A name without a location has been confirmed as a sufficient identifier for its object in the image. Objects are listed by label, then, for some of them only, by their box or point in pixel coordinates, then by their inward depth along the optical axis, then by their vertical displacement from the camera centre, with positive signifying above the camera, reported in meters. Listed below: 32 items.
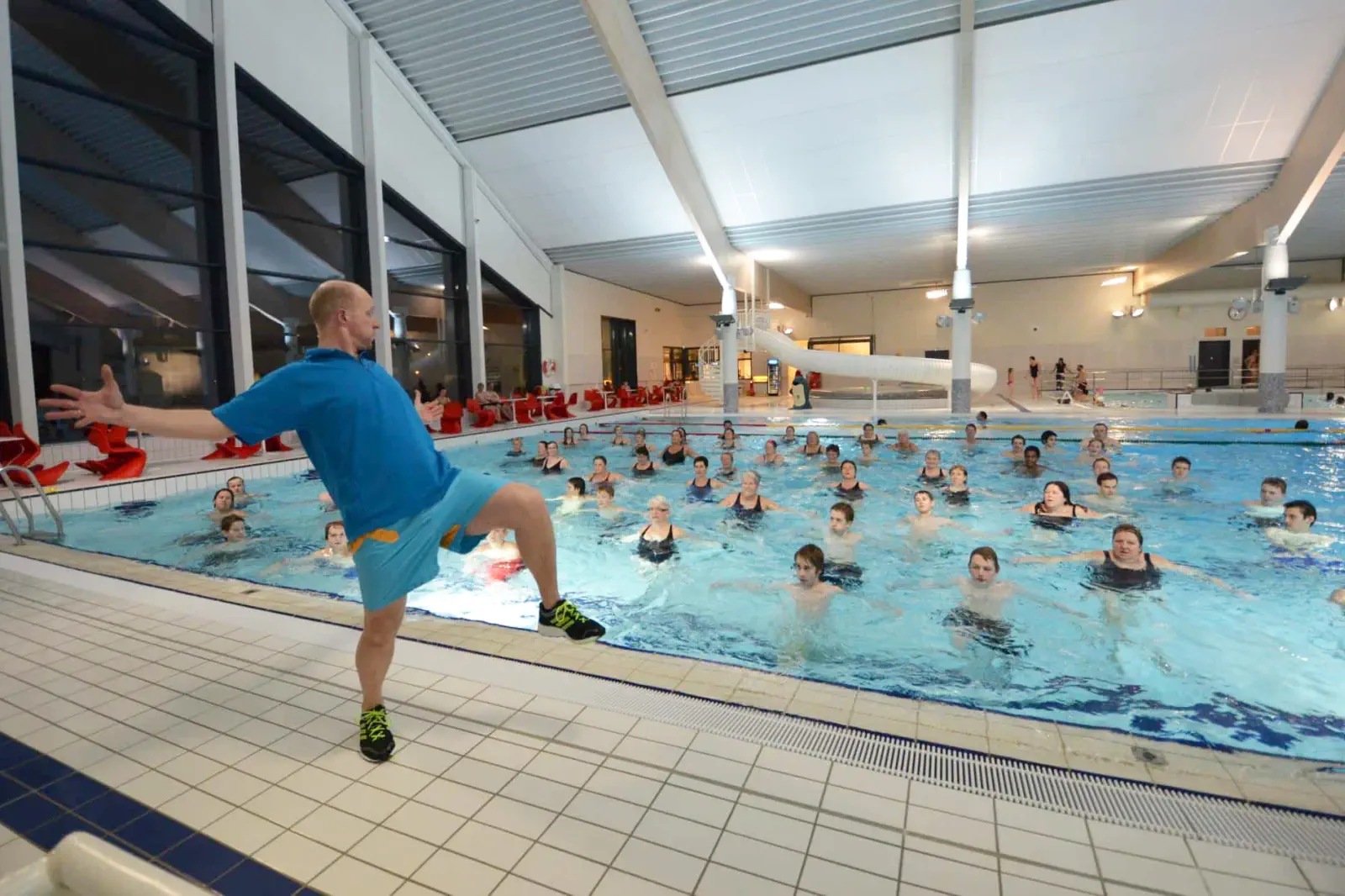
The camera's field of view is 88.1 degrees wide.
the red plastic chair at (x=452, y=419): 12.86 -0.20
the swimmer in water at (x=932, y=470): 7.96 -0.77
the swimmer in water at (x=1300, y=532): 5.17 -1.03
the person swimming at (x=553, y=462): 9.82 -0.79
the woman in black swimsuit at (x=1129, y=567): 4.50 -1.10
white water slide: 17.09 +0.97
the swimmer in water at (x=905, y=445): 10.25 -0.63
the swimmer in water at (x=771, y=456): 9.53 -0.73
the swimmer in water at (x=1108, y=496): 6.75 -0.95
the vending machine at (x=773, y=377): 25.28 +0.98
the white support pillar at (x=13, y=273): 8.11 +1.64
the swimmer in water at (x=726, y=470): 8.95 -0.84
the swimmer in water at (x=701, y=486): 7.68 -0.91
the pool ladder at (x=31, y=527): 5.05 -0.86
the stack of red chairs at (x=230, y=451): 10.08 -0.61
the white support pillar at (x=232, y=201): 10.31 +3.14
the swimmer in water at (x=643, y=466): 9.19 -0.81
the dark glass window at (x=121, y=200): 8.84 +2.92
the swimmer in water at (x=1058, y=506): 6.05 -0.92
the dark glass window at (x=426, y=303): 14.45 +2.29
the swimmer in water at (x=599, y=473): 7.79 -0.75
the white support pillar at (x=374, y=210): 12.78 +3.73
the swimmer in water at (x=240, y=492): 7.17 -0.87
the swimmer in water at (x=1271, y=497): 6.08 -0.86
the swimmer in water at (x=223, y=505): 6.73 -0.93
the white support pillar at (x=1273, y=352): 13.20 +0.90
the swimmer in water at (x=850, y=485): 7.36 -0.88
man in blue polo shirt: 1.82 -0.16
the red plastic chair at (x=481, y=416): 14.06 -0.18
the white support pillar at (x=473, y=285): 15.59 +2.79
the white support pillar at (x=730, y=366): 17.00 +0.97
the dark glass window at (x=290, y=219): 11.43 +3.34
